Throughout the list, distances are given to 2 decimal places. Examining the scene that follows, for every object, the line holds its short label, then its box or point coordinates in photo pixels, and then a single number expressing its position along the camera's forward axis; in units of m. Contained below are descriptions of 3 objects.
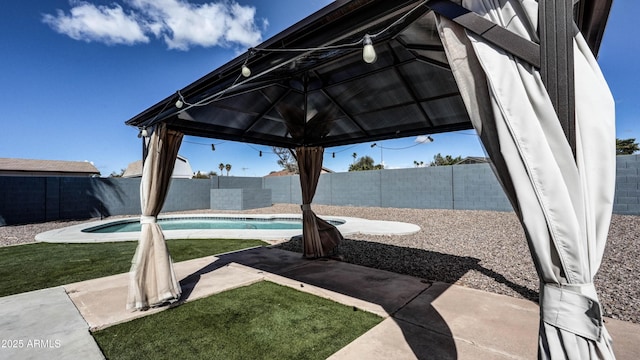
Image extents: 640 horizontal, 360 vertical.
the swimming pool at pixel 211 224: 10.20
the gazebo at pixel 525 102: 1.02
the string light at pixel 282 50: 1.68
